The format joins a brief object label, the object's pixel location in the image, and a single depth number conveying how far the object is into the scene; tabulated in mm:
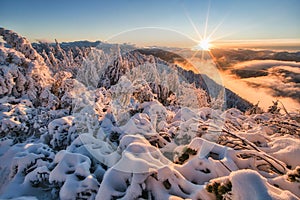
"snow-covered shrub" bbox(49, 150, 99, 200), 2428
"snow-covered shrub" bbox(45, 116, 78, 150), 5298
